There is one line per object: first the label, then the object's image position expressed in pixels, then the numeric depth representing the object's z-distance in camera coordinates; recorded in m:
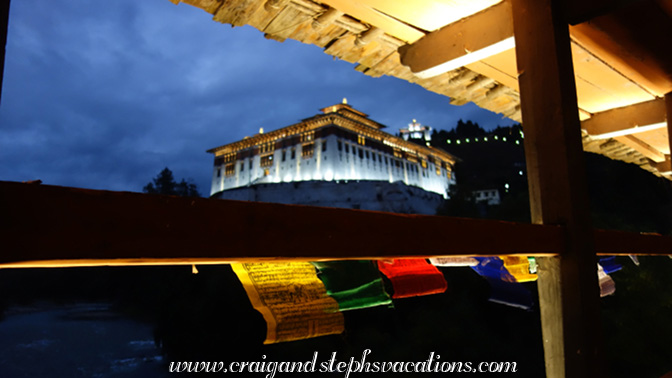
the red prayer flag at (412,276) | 2.48
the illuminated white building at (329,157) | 39.94
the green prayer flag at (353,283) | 2.09
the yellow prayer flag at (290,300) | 1.81
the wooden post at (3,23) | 1.11
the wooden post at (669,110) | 4.09
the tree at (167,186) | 51.81
